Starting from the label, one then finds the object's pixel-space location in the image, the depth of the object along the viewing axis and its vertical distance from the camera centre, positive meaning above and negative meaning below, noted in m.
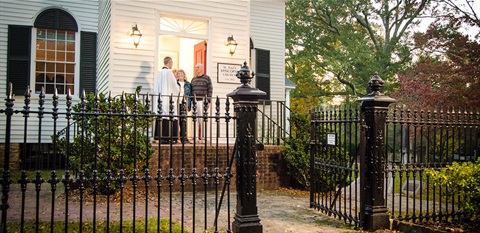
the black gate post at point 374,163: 5.41 -0.55
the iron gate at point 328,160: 5.76 -0.58
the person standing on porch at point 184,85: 9.30 +0.90
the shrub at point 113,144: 6.87 -0.40
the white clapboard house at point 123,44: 9.51 +2.26
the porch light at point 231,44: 10.28 +2.07
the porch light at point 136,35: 9.21 +2.05
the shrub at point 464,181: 5.54 -0.81
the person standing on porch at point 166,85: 8.85 +0.83
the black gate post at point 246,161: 4.68 -0.46
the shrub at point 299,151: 8.70 -0.62
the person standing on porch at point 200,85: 9.02 +0.86
